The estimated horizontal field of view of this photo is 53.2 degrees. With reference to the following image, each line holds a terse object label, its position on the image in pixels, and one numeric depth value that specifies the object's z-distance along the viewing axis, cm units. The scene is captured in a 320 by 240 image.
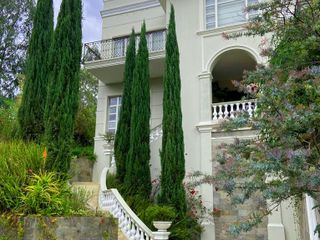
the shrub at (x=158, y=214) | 845
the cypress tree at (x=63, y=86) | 791
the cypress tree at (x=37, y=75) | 937
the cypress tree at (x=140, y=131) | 1041
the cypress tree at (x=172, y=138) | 946
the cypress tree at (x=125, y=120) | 1123
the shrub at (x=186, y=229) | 874
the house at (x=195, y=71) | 1061
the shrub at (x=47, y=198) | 624
